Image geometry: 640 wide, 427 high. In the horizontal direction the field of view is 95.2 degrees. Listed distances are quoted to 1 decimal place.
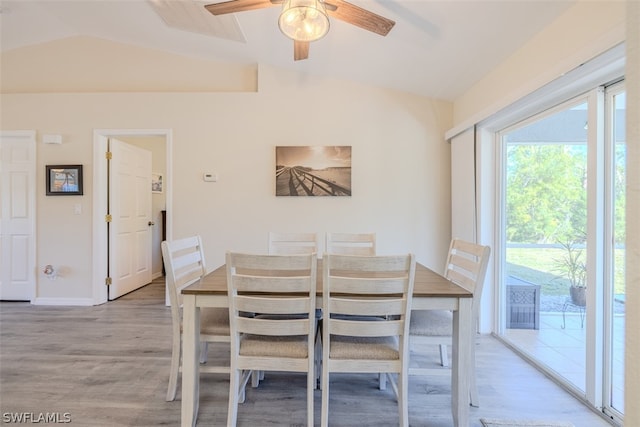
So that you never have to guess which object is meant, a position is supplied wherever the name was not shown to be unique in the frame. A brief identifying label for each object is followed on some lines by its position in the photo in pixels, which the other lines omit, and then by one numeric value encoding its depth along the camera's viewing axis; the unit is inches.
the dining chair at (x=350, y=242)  95.9
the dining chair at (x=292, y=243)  95.0
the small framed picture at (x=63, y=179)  132.0
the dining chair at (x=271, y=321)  52.7
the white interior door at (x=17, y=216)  134.0
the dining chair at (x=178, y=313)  64.7
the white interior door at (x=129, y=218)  139.0
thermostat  129.8
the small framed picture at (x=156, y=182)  179.5
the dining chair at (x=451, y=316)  62.3
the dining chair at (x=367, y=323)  52.4
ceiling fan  62.4
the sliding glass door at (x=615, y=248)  63.6
